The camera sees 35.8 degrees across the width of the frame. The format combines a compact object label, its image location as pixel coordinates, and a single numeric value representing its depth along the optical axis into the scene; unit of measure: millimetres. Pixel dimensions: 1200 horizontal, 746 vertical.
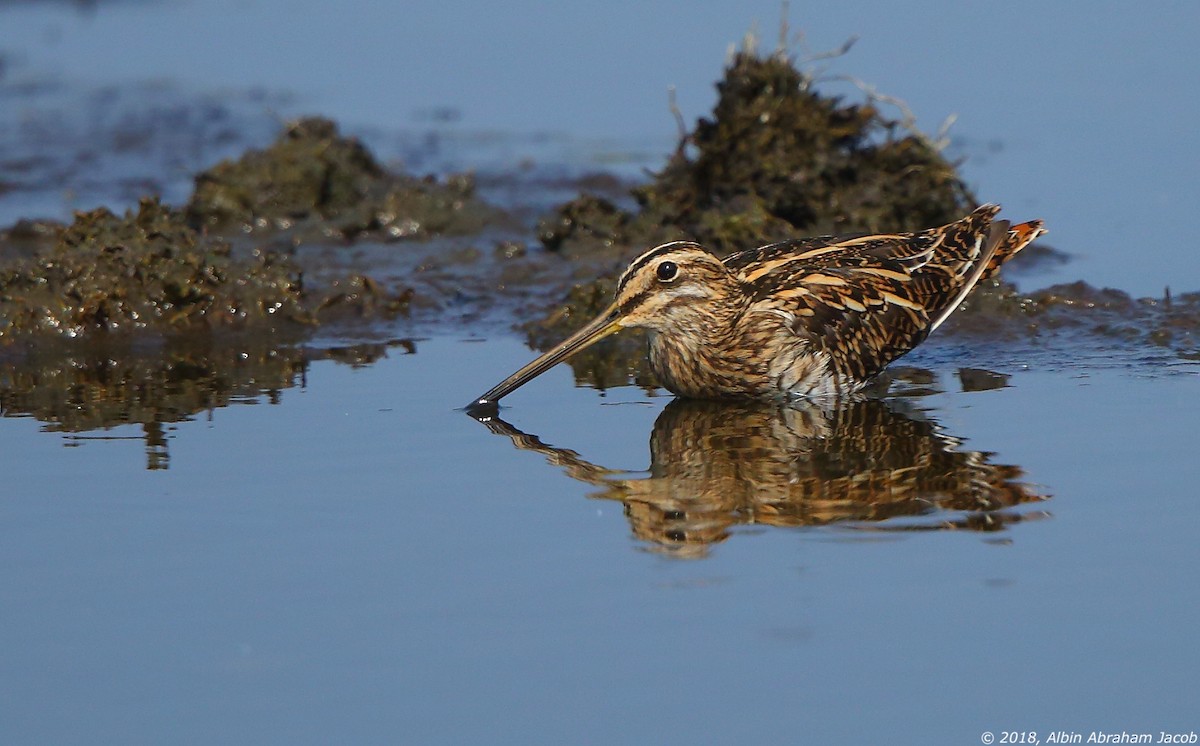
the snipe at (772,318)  9305
